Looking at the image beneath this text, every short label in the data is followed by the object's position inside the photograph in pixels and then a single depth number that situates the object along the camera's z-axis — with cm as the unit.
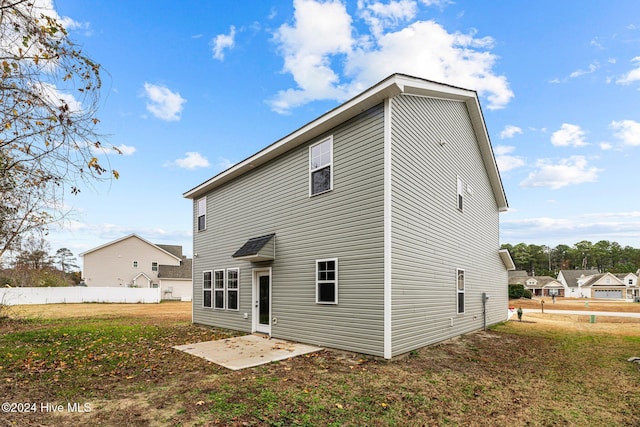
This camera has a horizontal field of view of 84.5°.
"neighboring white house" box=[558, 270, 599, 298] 6272
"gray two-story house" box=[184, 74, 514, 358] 765
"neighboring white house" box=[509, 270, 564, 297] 6309
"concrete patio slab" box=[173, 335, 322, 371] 732
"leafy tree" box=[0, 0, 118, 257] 343
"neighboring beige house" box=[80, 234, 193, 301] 3684
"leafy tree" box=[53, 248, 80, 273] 5546
